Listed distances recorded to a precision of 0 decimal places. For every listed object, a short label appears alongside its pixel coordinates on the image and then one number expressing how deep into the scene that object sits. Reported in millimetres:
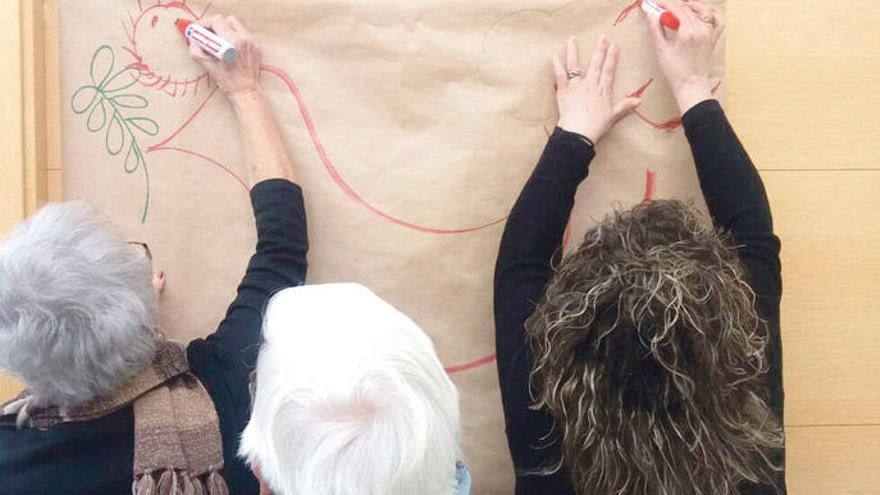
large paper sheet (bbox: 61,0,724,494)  869
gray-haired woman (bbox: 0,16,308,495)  624
